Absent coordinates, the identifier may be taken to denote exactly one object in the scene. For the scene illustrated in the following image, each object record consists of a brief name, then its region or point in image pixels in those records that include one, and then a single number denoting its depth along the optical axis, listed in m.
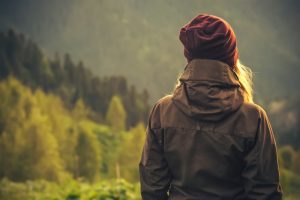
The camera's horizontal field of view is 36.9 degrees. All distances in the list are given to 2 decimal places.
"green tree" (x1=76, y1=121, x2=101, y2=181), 35.22
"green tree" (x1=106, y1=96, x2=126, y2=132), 46.84
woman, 2.16
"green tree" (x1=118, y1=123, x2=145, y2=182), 35.48
